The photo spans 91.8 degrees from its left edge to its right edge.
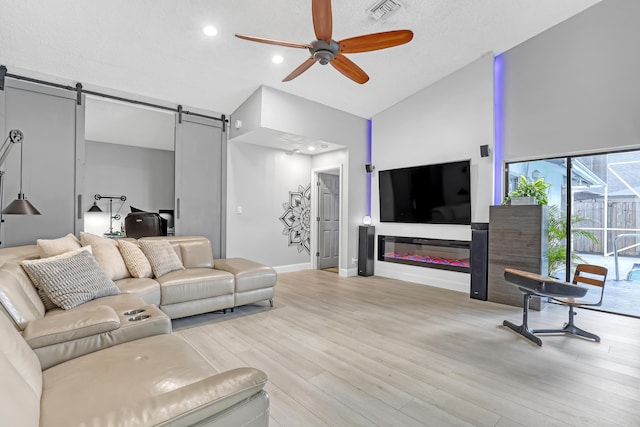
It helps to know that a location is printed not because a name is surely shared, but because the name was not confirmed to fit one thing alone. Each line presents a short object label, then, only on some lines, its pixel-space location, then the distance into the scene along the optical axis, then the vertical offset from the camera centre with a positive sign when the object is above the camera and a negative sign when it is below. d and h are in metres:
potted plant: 3.96 +0.28
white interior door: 6.63 -0.12
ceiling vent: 3.31 +2.24
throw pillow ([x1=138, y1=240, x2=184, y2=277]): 3.48 -0.52
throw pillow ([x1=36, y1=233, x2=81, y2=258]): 2.79 -0.33
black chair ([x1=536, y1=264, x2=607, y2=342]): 2.94 -0.84
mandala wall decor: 6.26 -0.10
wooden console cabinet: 3.84 -0.39
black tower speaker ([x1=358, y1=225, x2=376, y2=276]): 5.83 -0.66
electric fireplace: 4.83 -0.64
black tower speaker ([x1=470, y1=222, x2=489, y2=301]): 4.29 -0.64
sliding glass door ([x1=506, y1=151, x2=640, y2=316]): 3.73 -0.01
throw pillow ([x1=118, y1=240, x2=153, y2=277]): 3.33 -0.52
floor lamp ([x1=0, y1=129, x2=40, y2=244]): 2.88 +0.05
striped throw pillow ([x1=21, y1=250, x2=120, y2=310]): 2.28 -0.53
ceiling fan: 2.35 +1.41
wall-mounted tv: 4.77 +0.35
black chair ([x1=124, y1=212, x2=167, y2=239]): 4.54 -0.19
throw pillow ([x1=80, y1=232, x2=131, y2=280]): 3.14 -0.45
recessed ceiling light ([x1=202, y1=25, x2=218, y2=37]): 3.39 +2.02
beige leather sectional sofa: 0.94 -0.70
